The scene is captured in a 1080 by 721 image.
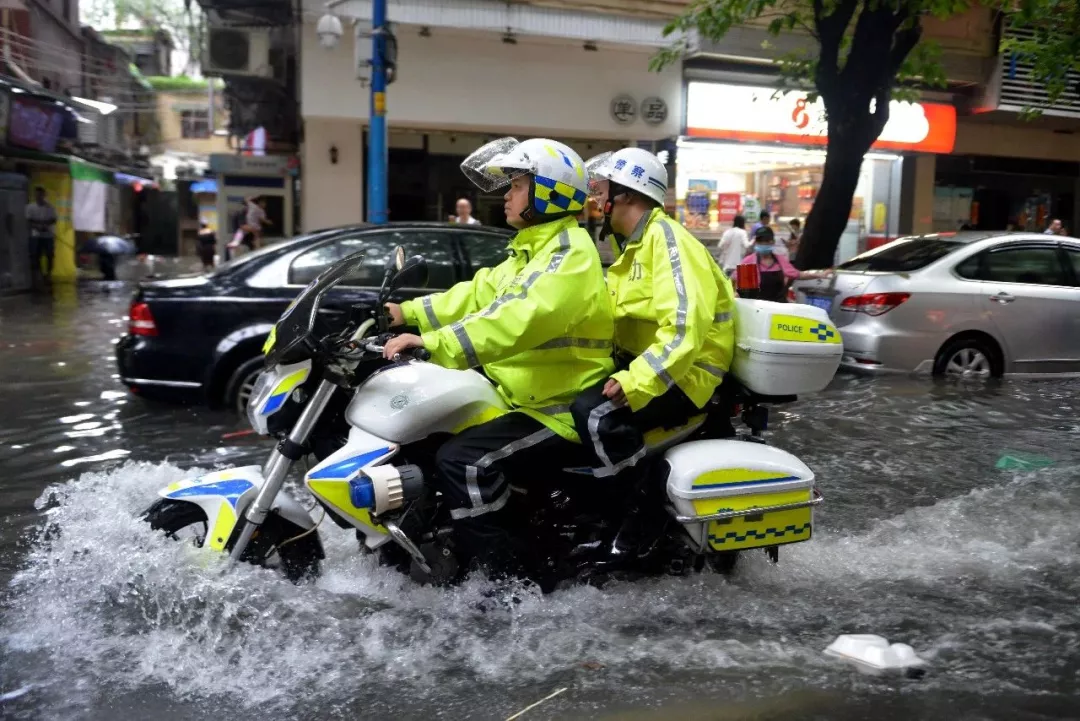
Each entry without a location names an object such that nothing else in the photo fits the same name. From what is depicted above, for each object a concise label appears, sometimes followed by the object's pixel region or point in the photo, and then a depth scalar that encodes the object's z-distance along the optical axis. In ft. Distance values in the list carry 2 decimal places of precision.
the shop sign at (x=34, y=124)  60.59
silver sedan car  29.27
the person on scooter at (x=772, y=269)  30.35
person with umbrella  77.41
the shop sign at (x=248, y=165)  68.23
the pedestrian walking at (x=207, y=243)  80.73
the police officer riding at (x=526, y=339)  11.19
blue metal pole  36.96
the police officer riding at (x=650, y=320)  11.46
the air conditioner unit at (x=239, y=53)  61.11
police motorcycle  11.44
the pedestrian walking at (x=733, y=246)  50.80
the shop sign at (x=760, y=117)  57.57
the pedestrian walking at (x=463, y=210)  43.27
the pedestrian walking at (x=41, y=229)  66.23
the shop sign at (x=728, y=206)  60.90
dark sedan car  23.03
